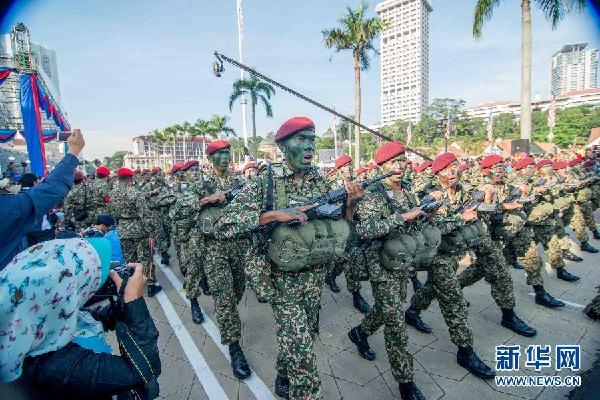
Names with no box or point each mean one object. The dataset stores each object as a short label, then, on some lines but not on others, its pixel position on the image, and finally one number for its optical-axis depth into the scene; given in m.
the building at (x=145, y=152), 110.18
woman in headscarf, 1.17
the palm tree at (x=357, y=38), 20.09
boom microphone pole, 4.32
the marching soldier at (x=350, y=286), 4.75
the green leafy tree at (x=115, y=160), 130.71
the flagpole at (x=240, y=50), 21.96
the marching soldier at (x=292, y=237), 2.48
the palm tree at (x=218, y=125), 43.12
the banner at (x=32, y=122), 9.11
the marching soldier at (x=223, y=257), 3.55
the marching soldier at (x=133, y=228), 5.89
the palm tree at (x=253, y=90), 30.84
